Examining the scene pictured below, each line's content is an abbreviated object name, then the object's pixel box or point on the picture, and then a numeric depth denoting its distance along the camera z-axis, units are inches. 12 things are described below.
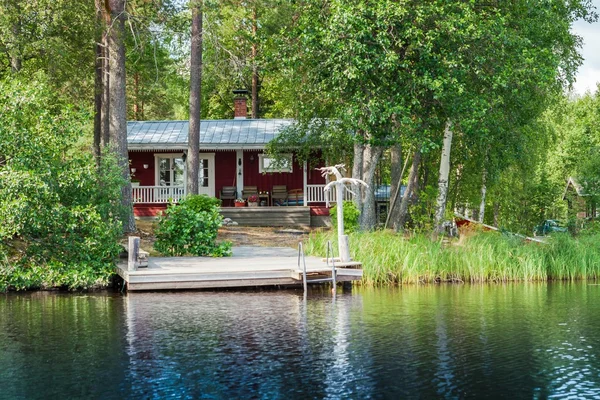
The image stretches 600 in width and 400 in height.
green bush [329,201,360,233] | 855.1
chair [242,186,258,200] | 1191.6
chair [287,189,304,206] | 1181.7
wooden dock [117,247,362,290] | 645.9
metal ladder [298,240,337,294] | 647.1
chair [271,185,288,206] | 1197.1
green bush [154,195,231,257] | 767.1
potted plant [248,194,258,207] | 1154.0
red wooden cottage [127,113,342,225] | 1168.2
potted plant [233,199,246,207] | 1160.2
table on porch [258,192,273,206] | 1197.7
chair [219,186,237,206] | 1198.3
